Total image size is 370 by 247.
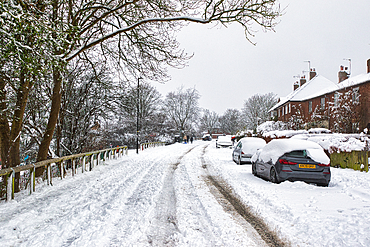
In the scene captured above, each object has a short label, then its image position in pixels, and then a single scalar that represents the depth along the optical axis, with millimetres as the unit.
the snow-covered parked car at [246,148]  14609
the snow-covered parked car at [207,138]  74312
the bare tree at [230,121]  97062
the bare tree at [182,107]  60281
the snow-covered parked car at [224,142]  31348
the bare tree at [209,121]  100812
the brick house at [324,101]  23031
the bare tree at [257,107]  63531
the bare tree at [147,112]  42359
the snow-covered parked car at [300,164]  8125
